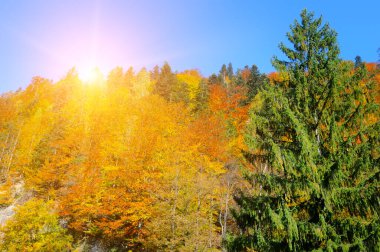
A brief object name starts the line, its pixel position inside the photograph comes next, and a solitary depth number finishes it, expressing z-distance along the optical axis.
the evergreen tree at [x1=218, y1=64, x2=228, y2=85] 87.40
